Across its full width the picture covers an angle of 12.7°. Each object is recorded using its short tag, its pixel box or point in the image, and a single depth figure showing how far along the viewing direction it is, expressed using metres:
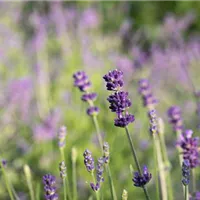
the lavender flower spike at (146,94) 0.89
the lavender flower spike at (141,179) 0.69
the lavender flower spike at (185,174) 0.67
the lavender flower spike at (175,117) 0.85
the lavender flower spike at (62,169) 0.70
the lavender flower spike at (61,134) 0.77
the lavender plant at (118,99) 0.68
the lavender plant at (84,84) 0.80
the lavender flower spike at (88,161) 0.68
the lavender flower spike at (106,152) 0.69
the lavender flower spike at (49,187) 0.70
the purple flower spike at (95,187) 0.69
